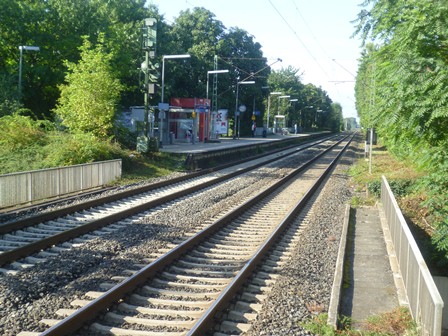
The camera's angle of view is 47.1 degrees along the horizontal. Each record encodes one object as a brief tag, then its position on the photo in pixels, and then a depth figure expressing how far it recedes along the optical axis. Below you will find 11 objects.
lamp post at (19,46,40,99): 26.81
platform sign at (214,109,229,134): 59.94
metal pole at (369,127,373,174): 24.59
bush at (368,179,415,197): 17.86
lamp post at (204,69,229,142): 47.16
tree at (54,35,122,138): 23.64
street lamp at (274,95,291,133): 91.30
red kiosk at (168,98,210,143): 43.26
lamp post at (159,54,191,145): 34.94
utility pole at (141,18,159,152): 22.52
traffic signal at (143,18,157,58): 22.44
